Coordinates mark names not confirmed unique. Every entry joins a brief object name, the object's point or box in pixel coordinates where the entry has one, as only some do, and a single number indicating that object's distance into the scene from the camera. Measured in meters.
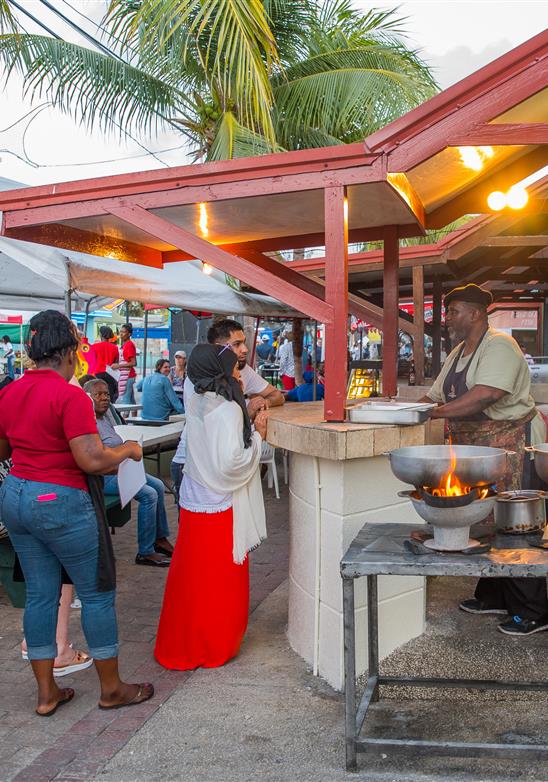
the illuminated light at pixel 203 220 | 4.73
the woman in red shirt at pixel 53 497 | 3.43
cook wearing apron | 4.38
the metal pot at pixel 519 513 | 3.09
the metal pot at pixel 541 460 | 3.04
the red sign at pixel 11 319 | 21.36
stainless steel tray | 3.86
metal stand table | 2.76
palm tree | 10.49
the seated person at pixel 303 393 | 9.96
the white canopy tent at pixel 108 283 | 6.62
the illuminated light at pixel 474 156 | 4.27
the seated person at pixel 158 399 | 9.46
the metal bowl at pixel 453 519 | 2.81
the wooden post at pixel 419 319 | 9.29
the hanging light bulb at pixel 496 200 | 5.47
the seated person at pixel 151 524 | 6.32
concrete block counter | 3.75
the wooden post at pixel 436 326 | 11.25
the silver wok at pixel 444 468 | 2.79
